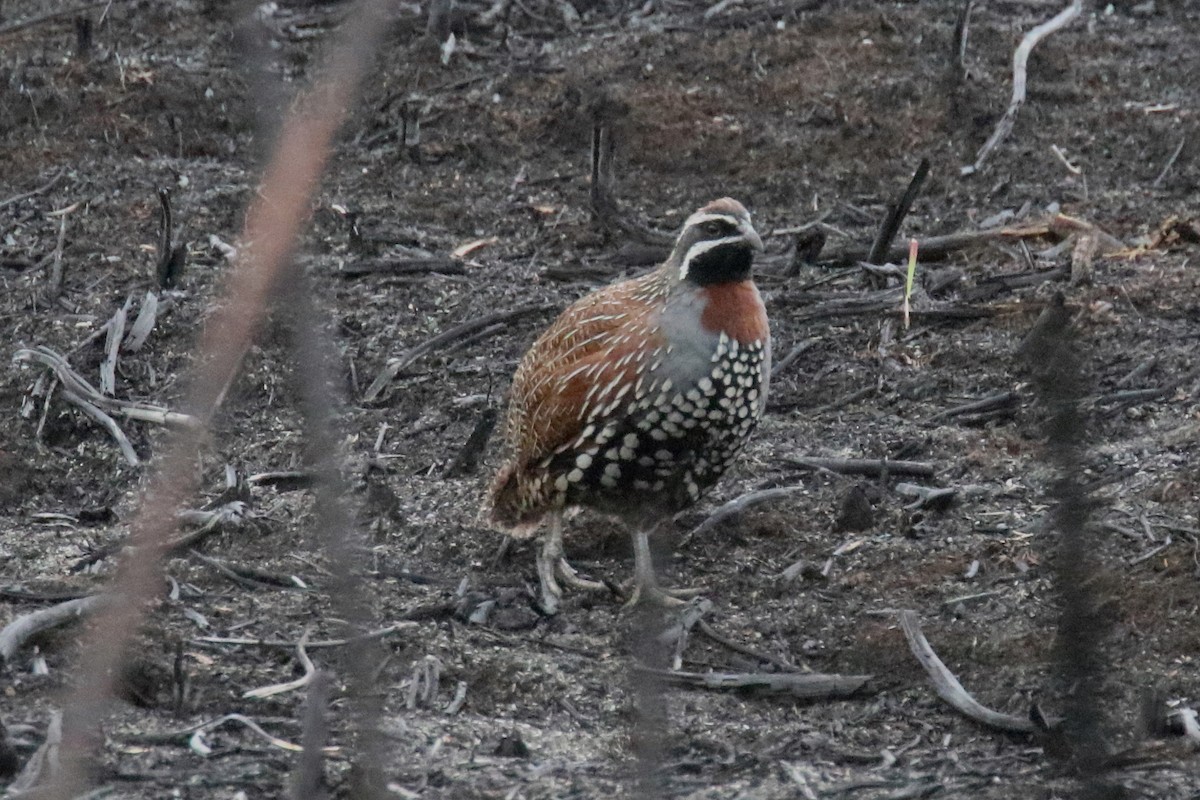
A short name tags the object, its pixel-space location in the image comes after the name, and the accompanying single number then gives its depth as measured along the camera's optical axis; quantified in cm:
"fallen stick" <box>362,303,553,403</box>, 1491
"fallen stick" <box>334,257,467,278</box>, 1714
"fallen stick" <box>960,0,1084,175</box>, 1960
